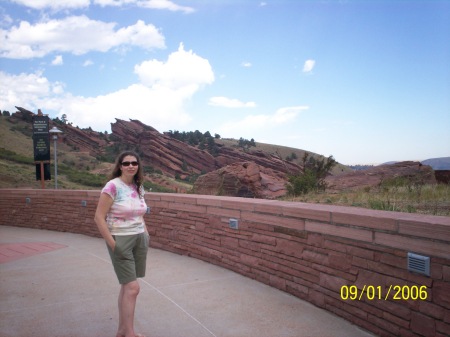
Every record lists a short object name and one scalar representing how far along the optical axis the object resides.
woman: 3.06
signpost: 14.26
